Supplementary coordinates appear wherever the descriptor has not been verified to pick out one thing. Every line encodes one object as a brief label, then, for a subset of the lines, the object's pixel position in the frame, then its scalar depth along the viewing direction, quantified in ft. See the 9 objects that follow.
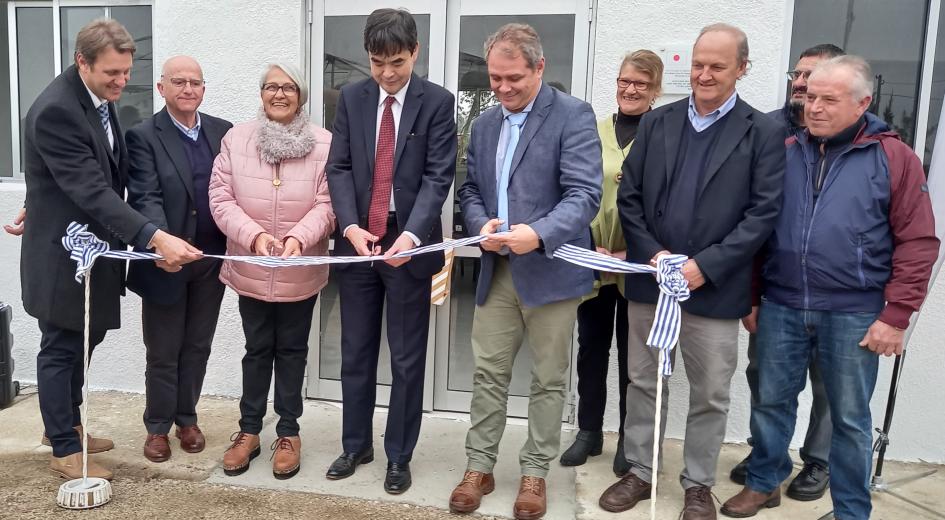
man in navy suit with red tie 11.60
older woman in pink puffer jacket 12.12
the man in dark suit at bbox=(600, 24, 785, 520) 10.48
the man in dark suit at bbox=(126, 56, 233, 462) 12.52
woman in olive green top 12.44
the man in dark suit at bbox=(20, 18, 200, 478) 11.45
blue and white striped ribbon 10.12
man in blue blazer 10.82
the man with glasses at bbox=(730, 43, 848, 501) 12.33
